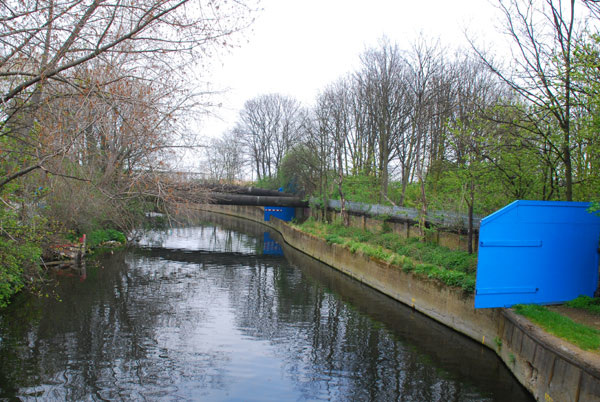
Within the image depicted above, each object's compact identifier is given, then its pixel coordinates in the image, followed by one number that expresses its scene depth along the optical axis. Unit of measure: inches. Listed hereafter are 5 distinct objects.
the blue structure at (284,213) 1566.2
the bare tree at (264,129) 2112.9
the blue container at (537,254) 347.6
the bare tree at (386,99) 965.2
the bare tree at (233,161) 2130.9
